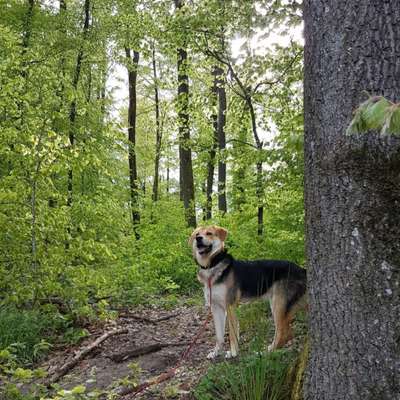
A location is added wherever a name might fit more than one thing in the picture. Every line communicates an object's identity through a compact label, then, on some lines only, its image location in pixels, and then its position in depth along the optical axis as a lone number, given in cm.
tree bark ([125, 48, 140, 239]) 1586
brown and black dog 471
